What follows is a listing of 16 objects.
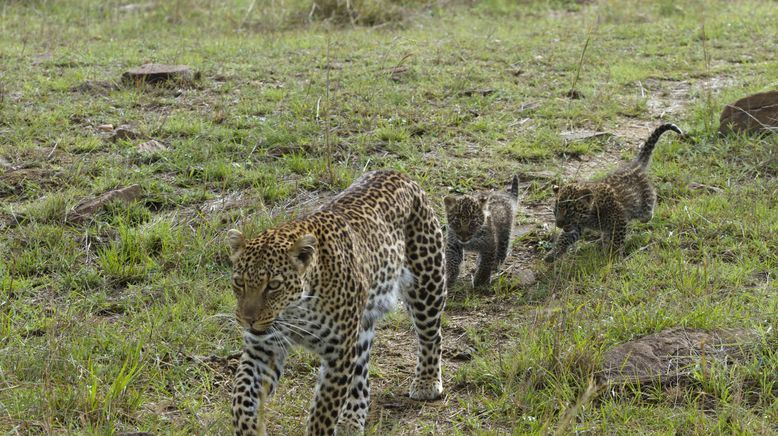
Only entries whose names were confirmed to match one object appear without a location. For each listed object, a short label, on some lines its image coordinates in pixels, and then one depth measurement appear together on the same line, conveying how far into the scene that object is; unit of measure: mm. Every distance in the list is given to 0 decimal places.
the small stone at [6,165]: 10980
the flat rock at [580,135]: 12562
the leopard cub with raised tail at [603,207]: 9711
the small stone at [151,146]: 11515
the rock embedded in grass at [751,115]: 11953
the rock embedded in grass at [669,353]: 7113
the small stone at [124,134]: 11914
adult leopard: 5992
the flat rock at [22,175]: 10742
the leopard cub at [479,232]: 9367
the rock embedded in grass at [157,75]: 13828
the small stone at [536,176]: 11570
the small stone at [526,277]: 9406
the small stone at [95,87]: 13594
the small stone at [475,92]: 14125
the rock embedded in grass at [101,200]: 9906
